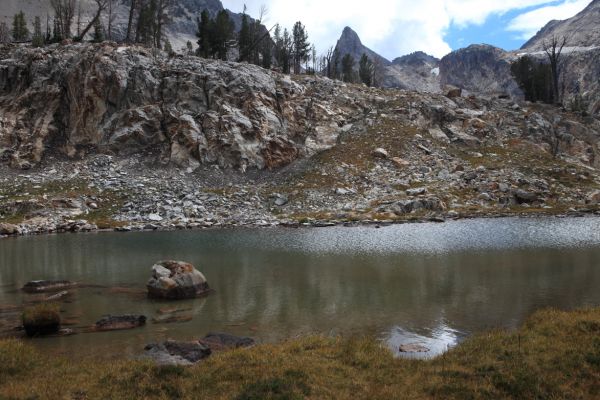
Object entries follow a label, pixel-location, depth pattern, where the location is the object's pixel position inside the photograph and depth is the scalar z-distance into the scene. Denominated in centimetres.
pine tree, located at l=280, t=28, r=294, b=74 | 12294
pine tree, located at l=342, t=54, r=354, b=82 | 13500
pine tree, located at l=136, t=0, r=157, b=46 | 10381
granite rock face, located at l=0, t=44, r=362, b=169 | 7844
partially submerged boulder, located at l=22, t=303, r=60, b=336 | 1777
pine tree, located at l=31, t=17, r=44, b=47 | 9116
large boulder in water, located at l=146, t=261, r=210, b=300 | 2472
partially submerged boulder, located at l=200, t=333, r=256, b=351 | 1583
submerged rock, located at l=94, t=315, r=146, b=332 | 1891
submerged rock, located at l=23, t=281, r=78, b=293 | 2684
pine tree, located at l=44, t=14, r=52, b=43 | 9875
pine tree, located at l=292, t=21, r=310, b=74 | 13188
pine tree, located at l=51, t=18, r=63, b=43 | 9769
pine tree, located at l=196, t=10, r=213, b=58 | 10769
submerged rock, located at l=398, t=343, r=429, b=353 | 1521
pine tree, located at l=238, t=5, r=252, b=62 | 11319
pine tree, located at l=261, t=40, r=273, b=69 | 11894
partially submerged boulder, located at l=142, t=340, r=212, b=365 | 1373
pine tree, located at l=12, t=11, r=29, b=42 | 11131
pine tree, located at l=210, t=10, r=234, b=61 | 10794
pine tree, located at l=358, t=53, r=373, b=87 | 13775
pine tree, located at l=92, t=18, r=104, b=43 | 9650
